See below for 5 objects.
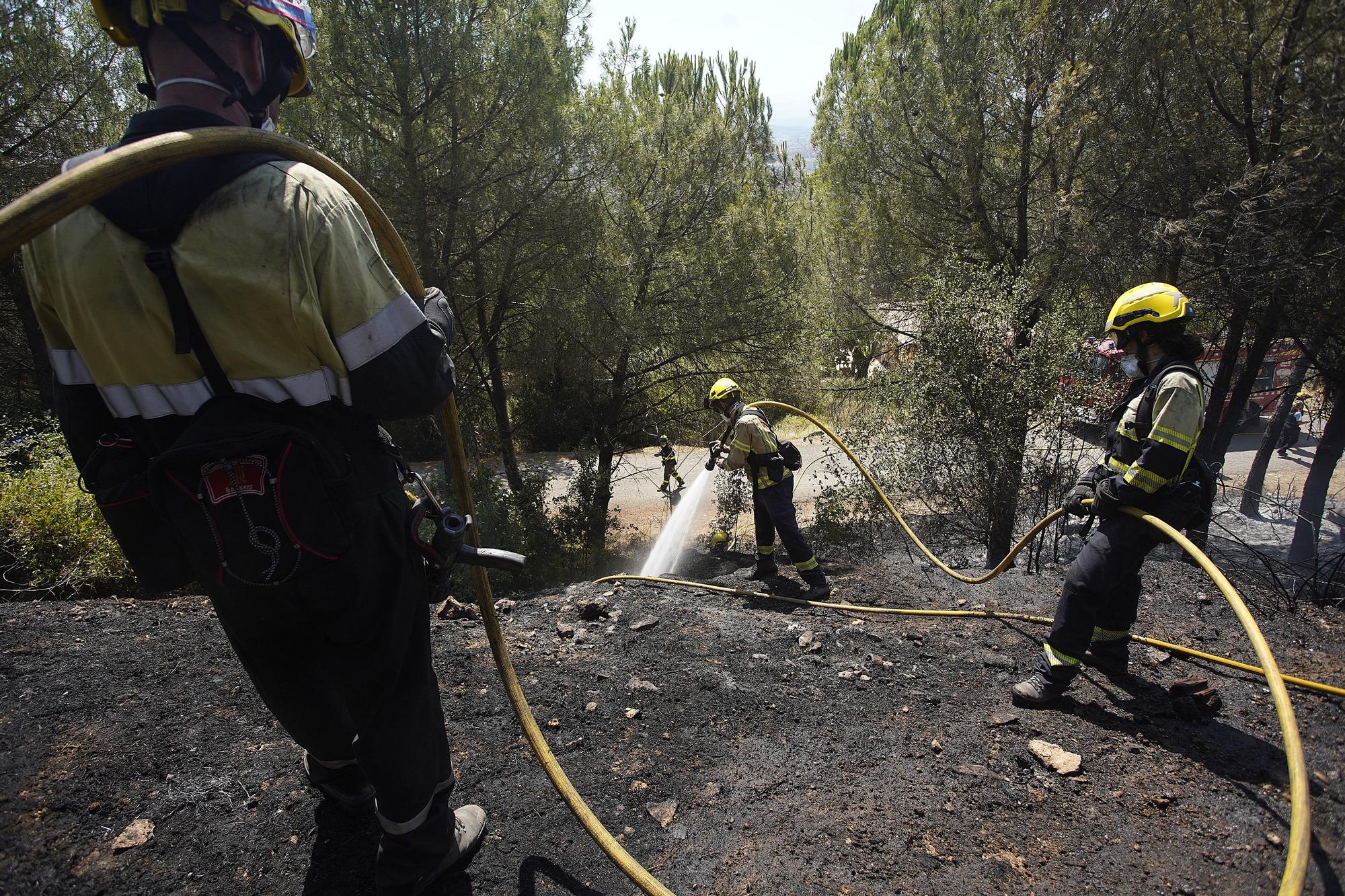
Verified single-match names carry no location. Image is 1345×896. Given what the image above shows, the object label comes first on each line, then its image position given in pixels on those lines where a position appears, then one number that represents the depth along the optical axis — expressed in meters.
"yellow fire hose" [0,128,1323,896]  1.23
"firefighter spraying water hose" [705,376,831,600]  5.89
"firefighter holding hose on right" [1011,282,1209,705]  3.18
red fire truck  6.82
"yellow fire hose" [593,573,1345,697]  3.26
